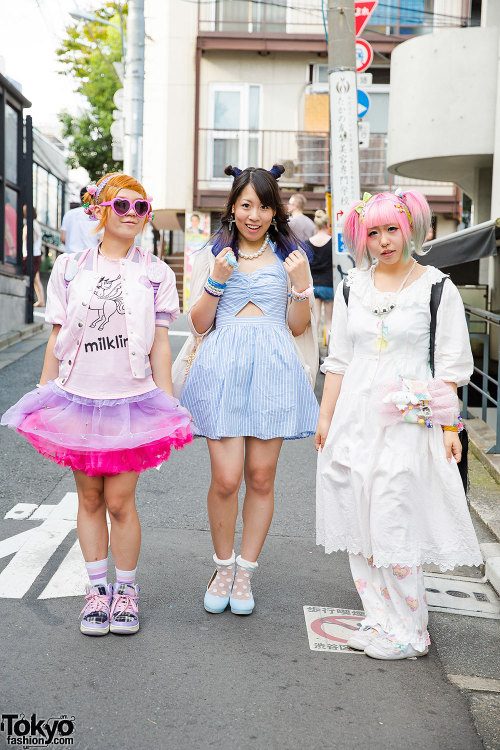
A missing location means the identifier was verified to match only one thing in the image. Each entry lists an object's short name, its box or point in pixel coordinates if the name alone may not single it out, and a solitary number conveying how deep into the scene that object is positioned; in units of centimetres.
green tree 3234
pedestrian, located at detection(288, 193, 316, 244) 1171
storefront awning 738
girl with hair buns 386
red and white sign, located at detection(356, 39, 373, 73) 1246
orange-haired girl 354
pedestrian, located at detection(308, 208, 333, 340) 1146
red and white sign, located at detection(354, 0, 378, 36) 1143
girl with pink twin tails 346
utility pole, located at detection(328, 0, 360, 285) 933
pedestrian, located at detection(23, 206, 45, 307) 1780
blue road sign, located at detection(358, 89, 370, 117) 1123
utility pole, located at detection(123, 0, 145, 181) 1709
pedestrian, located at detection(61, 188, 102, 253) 1134
